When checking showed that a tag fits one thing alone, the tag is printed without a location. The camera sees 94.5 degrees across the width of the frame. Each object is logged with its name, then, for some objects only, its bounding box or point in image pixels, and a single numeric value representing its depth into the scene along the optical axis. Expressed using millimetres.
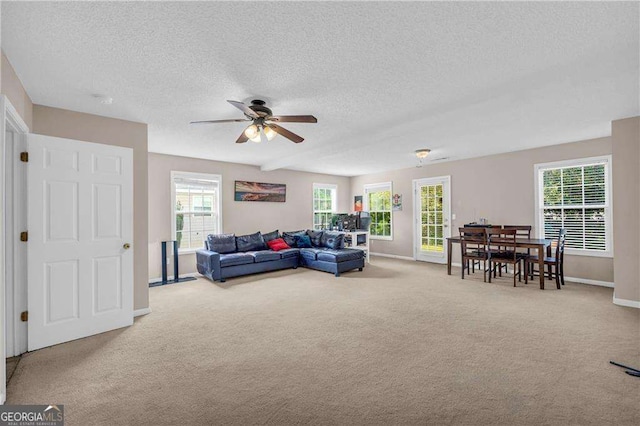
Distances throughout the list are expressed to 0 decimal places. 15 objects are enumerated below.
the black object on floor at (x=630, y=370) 2223
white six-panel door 2803
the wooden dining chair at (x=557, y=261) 4684
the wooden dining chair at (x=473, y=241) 5266
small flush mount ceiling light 5453
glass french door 7059
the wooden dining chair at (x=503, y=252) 4895
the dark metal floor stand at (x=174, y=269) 5406
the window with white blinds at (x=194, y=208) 5918
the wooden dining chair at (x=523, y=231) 5302
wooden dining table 4598
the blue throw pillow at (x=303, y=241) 7035
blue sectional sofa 5512
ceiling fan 2919
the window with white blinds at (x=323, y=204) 8516
